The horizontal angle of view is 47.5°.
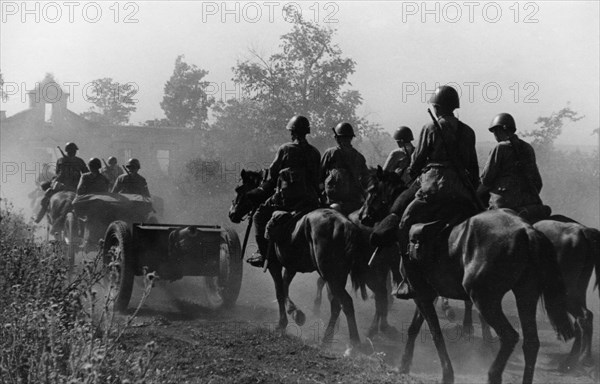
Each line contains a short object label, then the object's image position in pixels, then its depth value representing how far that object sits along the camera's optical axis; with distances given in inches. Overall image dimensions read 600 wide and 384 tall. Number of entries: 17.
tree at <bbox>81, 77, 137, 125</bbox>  2770.7
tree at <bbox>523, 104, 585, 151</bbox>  1288.1
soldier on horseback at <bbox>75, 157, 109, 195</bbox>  574.2
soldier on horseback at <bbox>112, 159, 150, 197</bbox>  589.9
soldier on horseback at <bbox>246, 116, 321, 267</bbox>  383.6
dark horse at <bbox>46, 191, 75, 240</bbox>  588.1
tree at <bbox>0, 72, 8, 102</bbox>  1309.1
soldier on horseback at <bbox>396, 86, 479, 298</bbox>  289.6
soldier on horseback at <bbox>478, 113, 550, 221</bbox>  370.3
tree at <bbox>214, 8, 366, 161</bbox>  1334.9
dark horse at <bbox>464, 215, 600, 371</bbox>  334.3
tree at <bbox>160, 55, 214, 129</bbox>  2432.3
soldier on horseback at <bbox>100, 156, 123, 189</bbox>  731.4
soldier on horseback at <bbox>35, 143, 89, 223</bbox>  653.3
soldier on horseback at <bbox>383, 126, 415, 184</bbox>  458.3
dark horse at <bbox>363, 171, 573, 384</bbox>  259.4
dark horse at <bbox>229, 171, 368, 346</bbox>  345.7
